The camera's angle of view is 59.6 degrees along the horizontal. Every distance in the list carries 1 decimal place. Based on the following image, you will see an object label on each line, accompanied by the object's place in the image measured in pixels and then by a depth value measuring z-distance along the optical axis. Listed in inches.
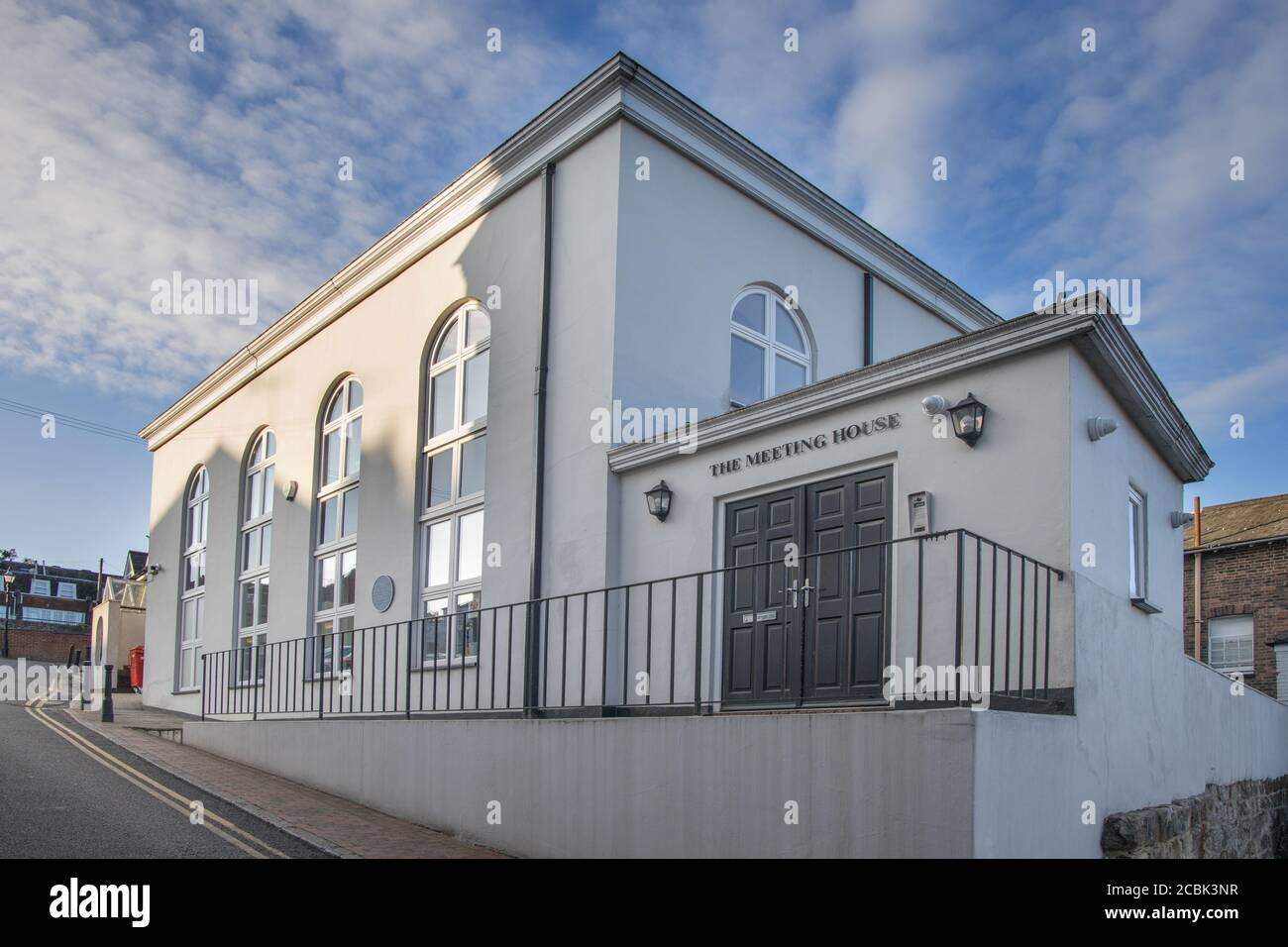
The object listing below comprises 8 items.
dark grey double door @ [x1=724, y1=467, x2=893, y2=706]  343.6
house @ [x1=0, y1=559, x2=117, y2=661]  2335.1
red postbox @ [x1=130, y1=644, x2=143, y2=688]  1061.8
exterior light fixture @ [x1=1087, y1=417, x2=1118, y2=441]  306.0
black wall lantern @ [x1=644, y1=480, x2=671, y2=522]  410.3
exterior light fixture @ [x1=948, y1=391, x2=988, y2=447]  313.0
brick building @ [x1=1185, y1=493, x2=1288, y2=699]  884.6
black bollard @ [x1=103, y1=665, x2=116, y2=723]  730.1
